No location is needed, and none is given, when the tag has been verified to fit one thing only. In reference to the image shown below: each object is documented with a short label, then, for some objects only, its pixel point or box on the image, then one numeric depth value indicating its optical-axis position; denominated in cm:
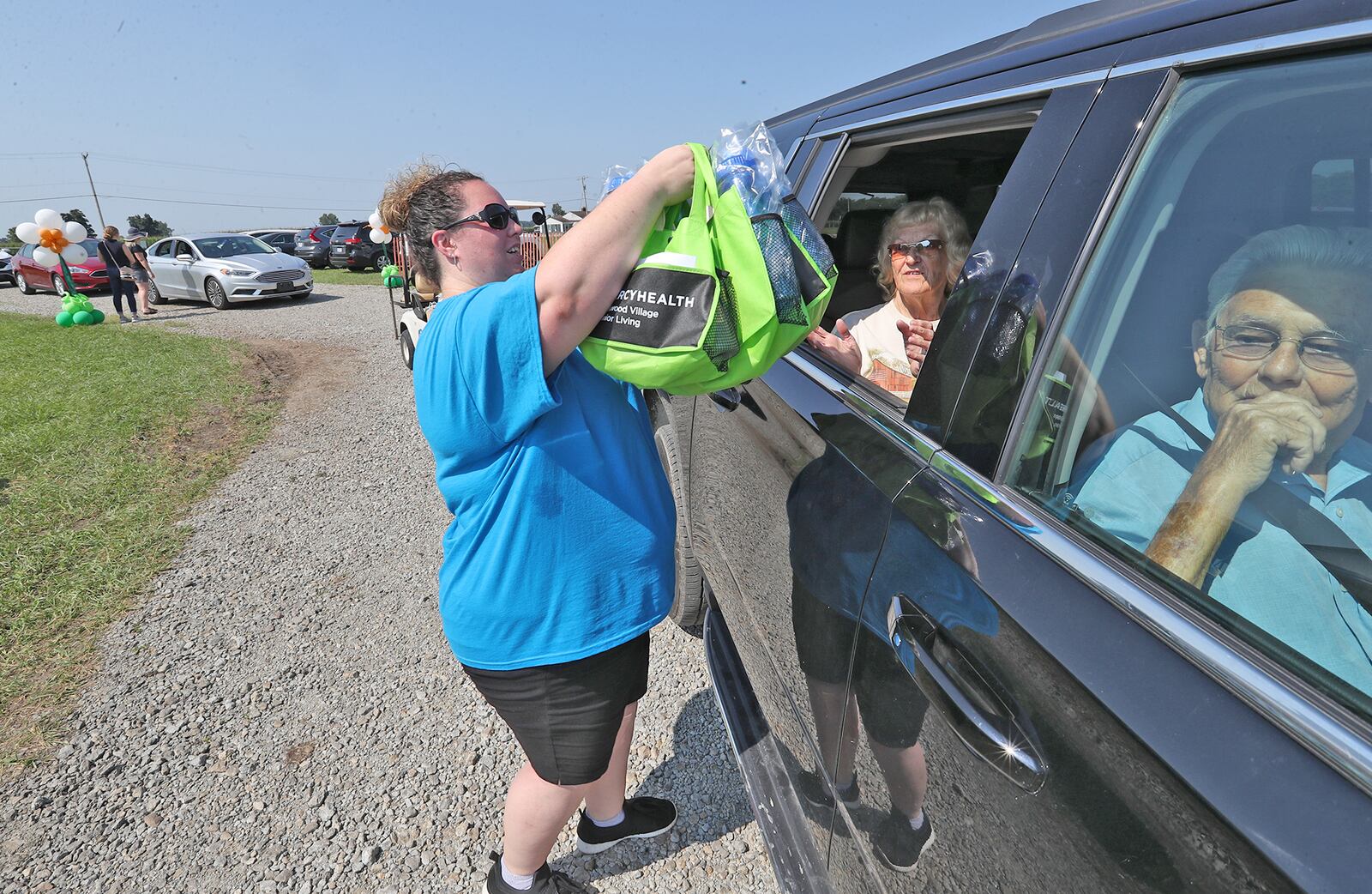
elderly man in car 89
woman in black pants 1412
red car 1919
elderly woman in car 229
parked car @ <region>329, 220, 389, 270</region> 2327
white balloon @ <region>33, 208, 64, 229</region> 1430
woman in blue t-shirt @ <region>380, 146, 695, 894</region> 125
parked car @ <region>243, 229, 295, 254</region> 2391
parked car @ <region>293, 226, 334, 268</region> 2461
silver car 1540
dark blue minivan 76
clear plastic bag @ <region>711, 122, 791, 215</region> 130
